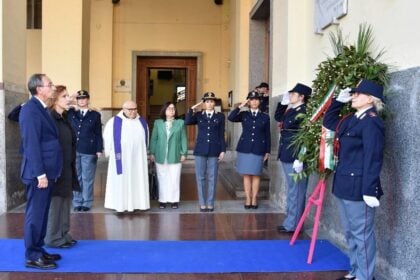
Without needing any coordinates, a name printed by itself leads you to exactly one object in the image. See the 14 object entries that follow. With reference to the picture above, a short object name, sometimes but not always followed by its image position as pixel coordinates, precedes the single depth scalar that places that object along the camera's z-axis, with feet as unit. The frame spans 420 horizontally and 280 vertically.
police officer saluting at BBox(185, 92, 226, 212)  20.86
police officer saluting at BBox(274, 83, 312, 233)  17.25
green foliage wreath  12.62
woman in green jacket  21.61
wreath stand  13.67
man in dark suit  12.87
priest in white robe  20.49
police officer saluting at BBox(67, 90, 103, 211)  21.03
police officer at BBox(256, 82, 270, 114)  25.33
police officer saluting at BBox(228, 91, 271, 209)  20.89
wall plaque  15.96
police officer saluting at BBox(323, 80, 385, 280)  10.91
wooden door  42.50
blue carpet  13.20
